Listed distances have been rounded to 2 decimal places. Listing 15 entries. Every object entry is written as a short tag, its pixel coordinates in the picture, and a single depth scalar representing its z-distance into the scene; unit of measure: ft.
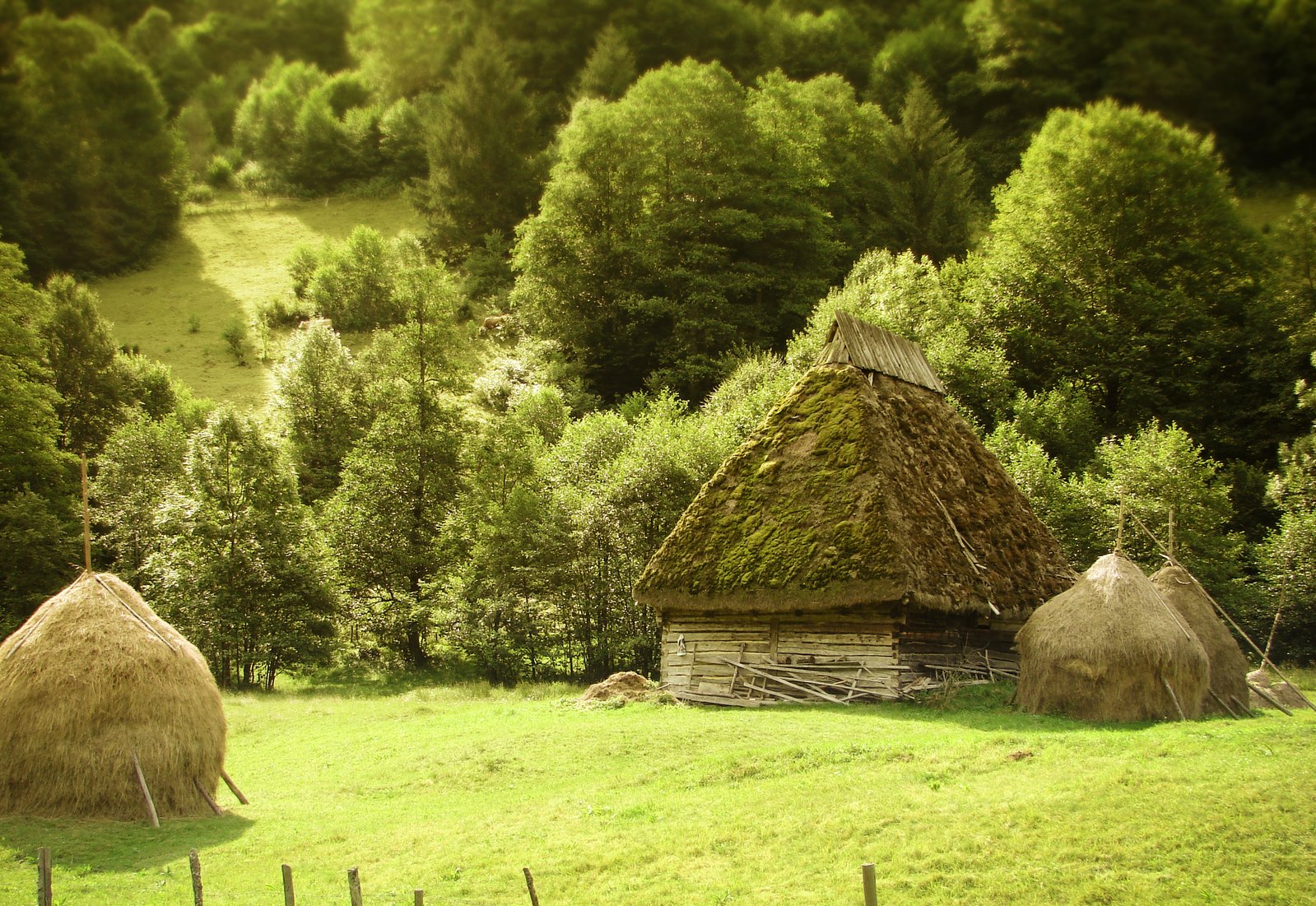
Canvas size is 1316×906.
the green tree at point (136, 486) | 111.75
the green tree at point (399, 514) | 103.76
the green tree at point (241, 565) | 96.22
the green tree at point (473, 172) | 193.57
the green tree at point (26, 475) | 99.71
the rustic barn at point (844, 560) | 61.82
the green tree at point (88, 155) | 197.77
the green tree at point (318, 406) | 132.87
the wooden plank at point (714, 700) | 63.82
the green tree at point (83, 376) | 134.10
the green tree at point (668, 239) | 142.31
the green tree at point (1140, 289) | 115.65
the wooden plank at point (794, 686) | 62.17
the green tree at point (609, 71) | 194.18
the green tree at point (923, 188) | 160.15
